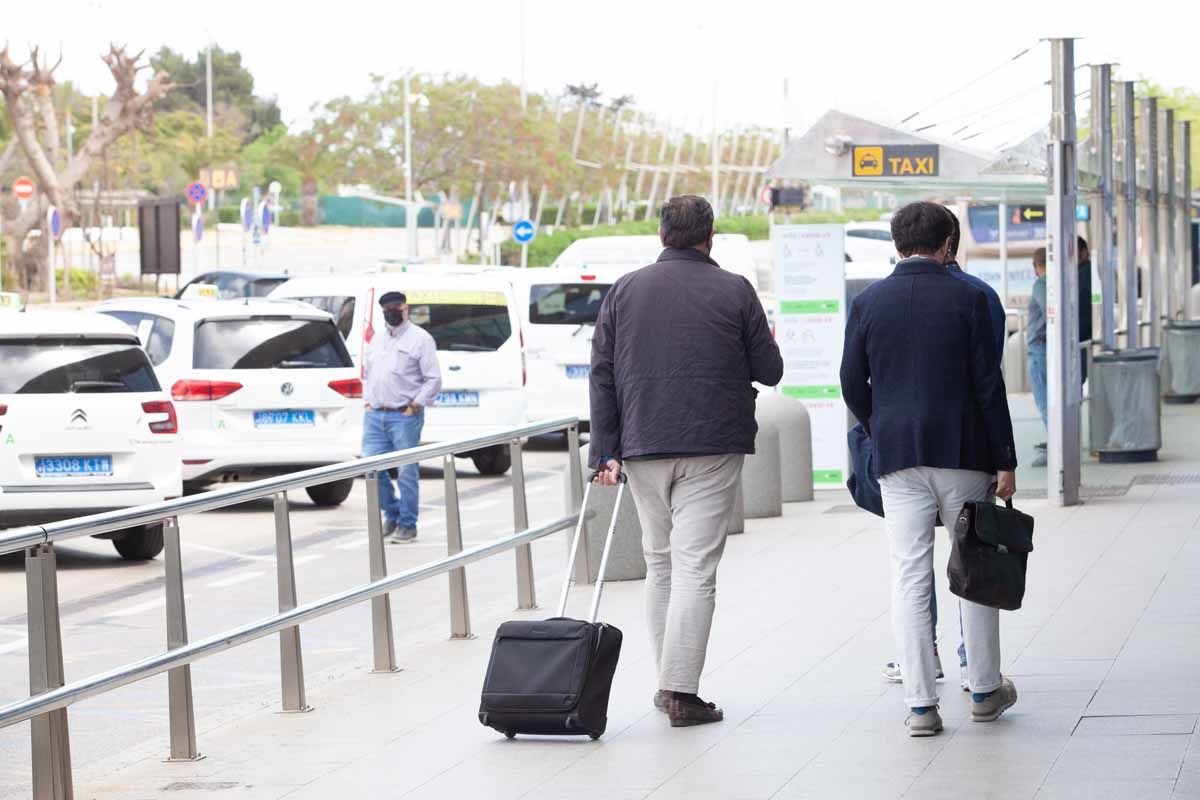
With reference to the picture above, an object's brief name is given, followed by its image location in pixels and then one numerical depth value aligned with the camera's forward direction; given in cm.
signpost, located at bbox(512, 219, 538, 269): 4697
